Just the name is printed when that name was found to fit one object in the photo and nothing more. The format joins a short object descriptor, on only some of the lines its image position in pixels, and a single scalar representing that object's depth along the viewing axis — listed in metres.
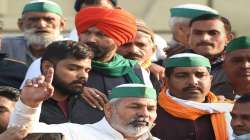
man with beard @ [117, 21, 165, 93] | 14.24
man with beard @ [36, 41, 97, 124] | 12.49
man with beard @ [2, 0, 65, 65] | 14.66
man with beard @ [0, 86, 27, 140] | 12.04
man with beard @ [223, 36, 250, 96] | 13.81
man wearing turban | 13.20
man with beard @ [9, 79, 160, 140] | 11.90
